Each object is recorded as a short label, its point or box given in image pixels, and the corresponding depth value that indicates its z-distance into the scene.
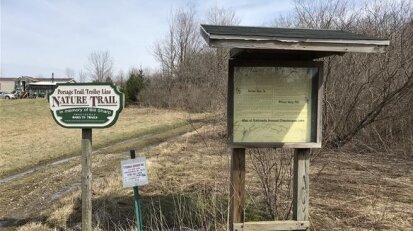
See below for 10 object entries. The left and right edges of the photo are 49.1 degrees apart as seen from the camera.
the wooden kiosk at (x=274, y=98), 4.36
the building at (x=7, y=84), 126.57
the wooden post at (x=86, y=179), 5.44
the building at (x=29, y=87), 82.40
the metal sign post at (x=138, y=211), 5.11
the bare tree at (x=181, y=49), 50.72
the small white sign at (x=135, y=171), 5.29
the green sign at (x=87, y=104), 5.39
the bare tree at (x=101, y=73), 79.86
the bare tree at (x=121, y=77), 65.70
